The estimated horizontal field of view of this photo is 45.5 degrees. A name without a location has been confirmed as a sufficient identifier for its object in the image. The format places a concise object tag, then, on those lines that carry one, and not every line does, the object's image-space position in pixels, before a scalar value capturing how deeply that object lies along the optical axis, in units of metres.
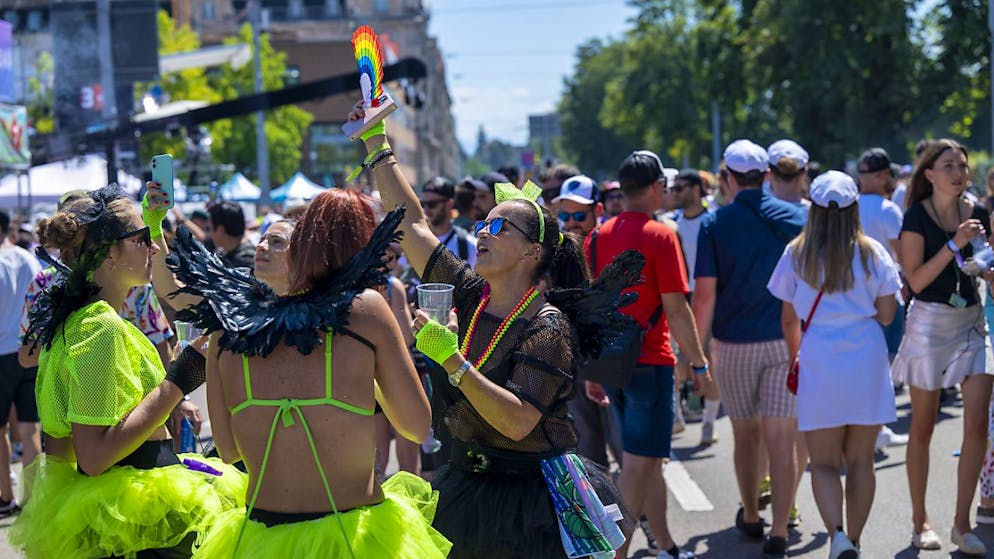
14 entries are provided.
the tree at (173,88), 40.34
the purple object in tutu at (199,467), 4.09
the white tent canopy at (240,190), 26.14
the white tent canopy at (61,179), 22.34
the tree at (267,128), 47.16
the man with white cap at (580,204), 7.06
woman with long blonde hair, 5.71
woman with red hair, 3.16
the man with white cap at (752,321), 6.40
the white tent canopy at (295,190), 24.58
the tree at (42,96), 45.28
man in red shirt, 6.02
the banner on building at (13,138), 18.34
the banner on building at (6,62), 18.72
